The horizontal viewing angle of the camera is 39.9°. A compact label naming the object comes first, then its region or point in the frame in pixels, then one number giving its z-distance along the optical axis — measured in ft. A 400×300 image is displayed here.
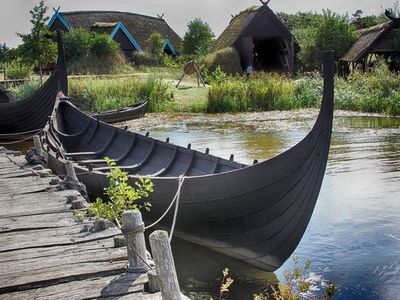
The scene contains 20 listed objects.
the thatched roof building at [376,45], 97.25
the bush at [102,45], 118.83
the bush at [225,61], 109.81
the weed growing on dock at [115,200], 18.65
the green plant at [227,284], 13.80
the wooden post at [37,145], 36.46
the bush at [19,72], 99.04
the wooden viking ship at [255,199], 20.36
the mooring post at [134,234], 14.60
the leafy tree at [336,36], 110.93
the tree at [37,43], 93.86
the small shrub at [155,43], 140.19
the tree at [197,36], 140.97
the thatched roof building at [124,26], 137.28
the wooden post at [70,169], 26.43
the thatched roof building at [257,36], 115.03
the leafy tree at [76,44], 117.60
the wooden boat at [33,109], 53.52
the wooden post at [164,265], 12.53
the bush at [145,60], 135.74
